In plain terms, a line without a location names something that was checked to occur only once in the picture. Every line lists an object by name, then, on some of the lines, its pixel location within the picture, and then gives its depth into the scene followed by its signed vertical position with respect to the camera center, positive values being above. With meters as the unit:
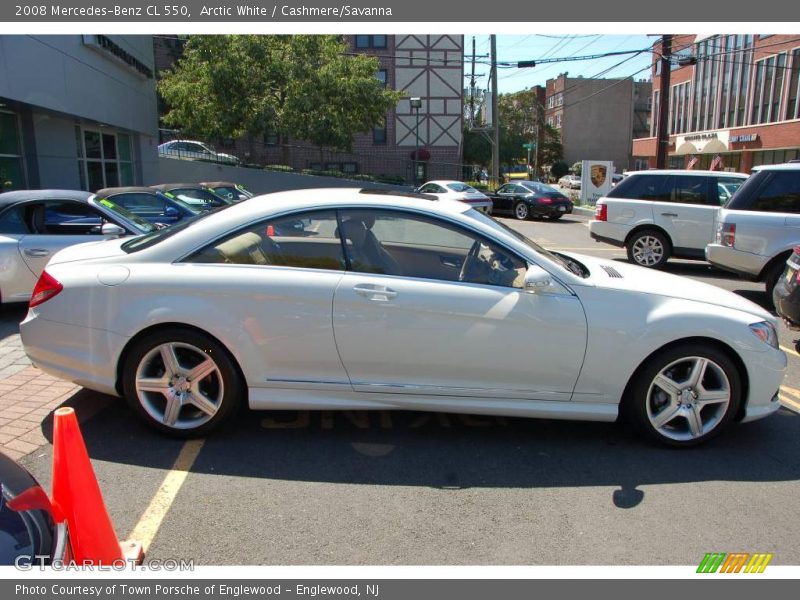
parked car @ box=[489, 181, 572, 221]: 21.78 -0.78
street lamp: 30.38 +3.71
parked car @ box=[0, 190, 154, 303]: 6.68 -0.56
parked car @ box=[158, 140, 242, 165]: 27.00 +1.19
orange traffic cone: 2.41 -1.23
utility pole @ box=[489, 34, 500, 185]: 29.55 +2.44
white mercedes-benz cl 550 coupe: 3.77 -0.93
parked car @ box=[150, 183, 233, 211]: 12.52 -0.35
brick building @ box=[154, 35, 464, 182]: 39.28 +4.37
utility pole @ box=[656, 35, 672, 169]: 20.34 +2.43
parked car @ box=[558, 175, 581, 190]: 53.95 -0.29
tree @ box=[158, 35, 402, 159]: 25.77 +3.73
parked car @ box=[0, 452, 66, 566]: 1.88 -1.09
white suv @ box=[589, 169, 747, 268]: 10.69 -0.58
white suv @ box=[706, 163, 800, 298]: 7.78 -0.56
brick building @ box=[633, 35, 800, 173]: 38.25 +5.37
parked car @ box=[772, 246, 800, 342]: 5.73 -1.08
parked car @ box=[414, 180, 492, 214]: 20.69 -0.45
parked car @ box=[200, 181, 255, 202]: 14.87 -0.30
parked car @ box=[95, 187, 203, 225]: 9.61 -0.43
